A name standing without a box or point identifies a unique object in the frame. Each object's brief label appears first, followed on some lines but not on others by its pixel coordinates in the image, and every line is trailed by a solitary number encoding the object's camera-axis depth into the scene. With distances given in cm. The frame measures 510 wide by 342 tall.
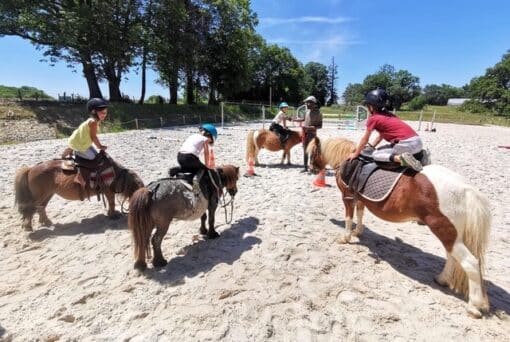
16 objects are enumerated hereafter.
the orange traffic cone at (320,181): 650
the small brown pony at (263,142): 835
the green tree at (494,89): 4948
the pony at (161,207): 320
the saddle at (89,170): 439
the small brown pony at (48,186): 433
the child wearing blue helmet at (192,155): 371
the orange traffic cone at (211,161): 390
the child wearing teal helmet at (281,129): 849
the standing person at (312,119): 733
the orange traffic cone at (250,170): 766
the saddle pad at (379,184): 320
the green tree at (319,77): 7075
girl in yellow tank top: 418
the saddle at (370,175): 323
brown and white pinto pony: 264
